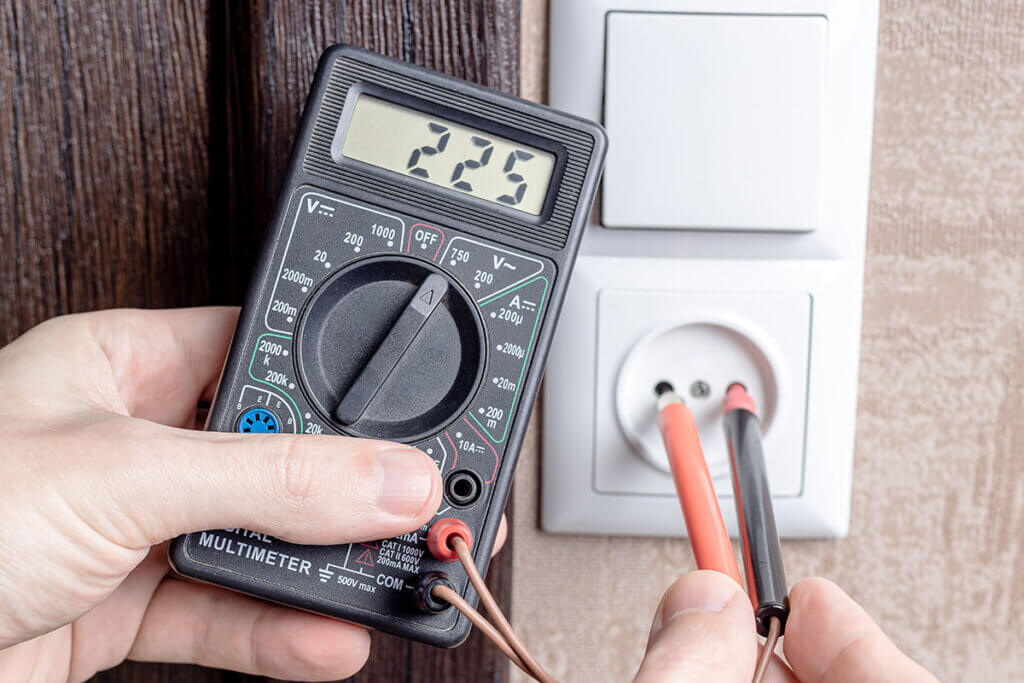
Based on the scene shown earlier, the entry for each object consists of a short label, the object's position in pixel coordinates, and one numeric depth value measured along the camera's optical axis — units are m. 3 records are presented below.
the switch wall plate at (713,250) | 0.37
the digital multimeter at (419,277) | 0.35
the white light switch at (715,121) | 0.37
